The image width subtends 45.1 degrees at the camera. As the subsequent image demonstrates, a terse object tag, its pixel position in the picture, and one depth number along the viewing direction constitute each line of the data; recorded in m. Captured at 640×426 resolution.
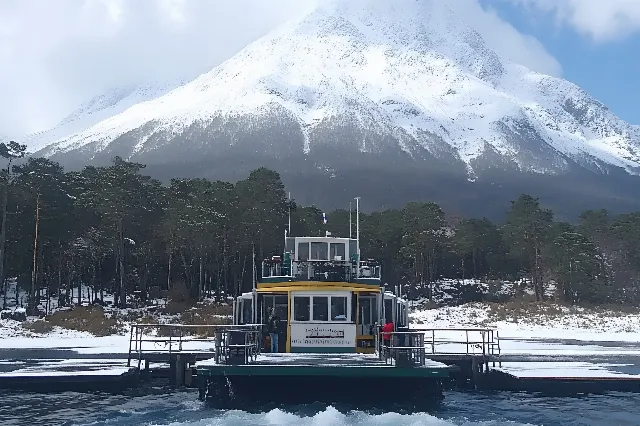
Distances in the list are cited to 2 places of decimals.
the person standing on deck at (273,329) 25.06
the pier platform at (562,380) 24.47
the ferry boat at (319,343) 20.70
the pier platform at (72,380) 24.61
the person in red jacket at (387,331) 22.95
